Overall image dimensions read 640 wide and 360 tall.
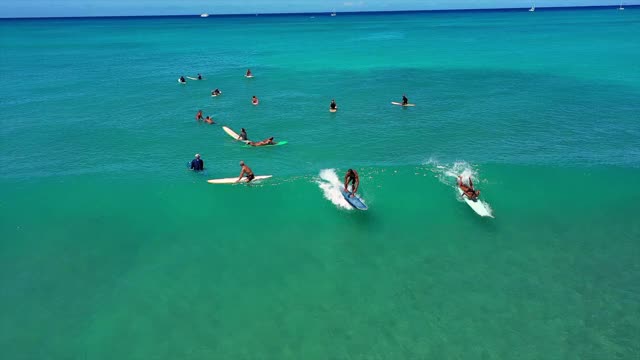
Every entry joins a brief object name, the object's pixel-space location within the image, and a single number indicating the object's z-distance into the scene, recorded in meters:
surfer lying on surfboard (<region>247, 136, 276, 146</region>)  34.19
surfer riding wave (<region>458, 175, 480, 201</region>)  23.94
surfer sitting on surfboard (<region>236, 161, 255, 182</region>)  26.84
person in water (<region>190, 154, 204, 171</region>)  29.33
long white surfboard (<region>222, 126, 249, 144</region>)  36.44
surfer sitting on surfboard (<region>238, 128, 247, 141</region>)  35.69
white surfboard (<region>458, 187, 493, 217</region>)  23.16
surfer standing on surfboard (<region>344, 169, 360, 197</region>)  23.71
